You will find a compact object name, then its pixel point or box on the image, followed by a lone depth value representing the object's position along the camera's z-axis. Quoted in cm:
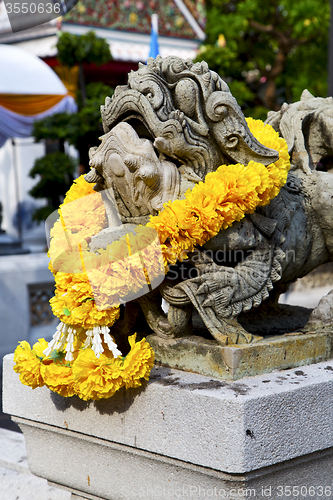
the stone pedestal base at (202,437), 191
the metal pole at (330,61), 799
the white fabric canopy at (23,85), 765
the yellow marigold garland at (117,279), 204
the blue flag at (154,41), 633
